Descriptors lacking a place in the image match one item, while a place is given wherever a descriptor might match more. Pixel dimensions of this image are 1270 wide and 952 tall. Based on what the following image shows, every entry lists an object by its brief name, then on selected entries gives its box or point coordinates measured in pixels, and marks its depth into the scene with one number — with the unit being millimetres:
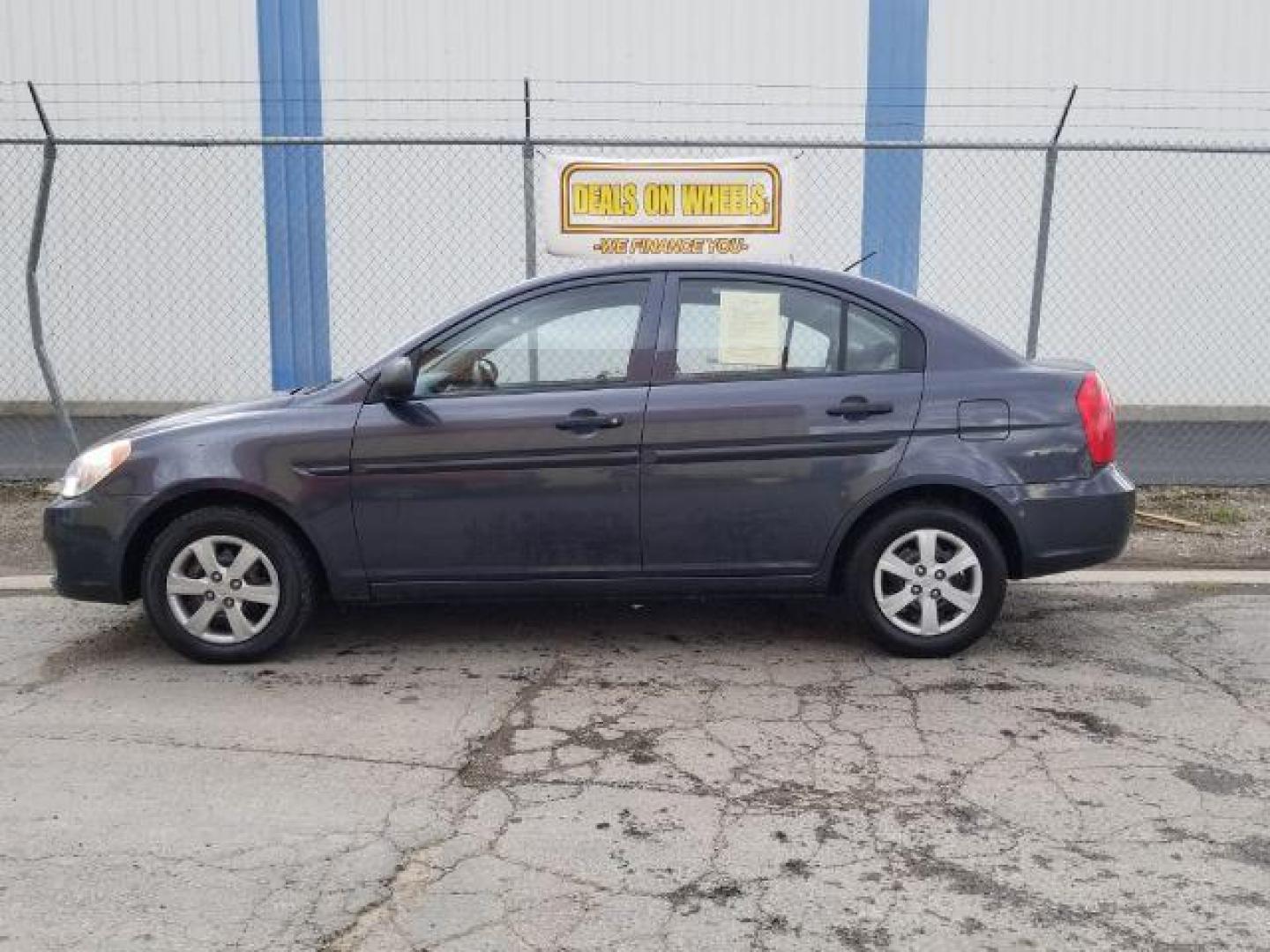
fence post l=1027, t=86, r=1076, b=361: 7887
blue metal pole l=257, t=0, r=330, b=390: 11547
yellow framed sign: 7875
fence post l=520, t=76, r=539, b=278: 7773
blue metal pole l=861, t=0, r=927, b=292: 11523
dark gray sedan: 5020
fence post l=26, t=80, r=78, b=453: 7785
